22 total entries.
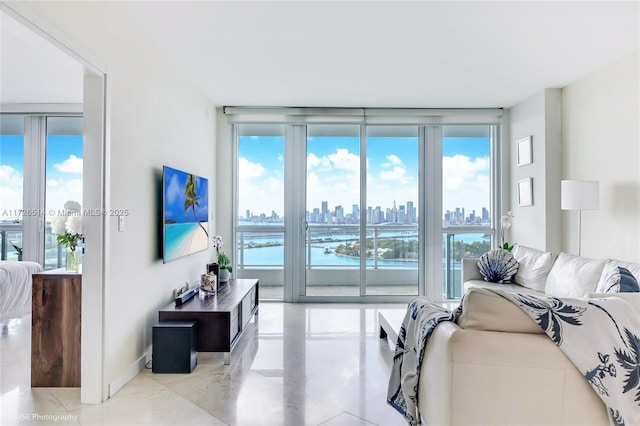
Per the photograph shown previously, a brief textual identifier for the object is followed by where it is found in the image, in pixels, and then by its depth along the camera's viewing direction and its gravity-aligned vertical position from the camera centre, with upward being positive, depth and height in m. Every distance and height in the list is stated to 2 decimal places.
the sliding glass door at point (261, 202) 5.19 +0.24
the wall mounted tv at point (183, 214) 3.11 +0.06
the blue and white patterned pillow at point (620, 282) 2.31 -0.40
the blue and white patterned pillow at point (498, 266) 3.93 -0.50
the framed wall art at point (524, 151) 4.58 +0.86
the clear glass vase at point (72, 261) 2.57 -0.29
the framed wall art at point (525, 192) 4.58 +0.34
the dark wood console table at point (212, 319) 2.87 -0.77
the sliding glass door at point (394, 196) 5.20 +0.32
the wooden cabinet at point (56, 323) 2.44 -0.68
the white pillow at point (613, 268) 2.54 -0.35
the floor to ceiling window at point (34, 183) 4.91 +0.49
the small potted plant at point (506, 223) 4.61 -0.05
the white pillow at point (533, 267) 3.53 -0.47
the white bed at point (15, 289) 3.55 -0.68
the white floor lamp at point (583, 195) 3.49 +0.23
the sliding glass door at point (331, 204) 5.19 +0.22
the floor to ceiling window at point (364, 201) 5.16 +0.26
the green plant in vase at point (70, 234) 2.56 -0.10
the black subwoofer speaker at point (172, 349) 2.73 -0.95
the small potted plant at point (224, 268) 4.02 -0.53
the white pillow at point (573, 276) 2.84 -0.46
